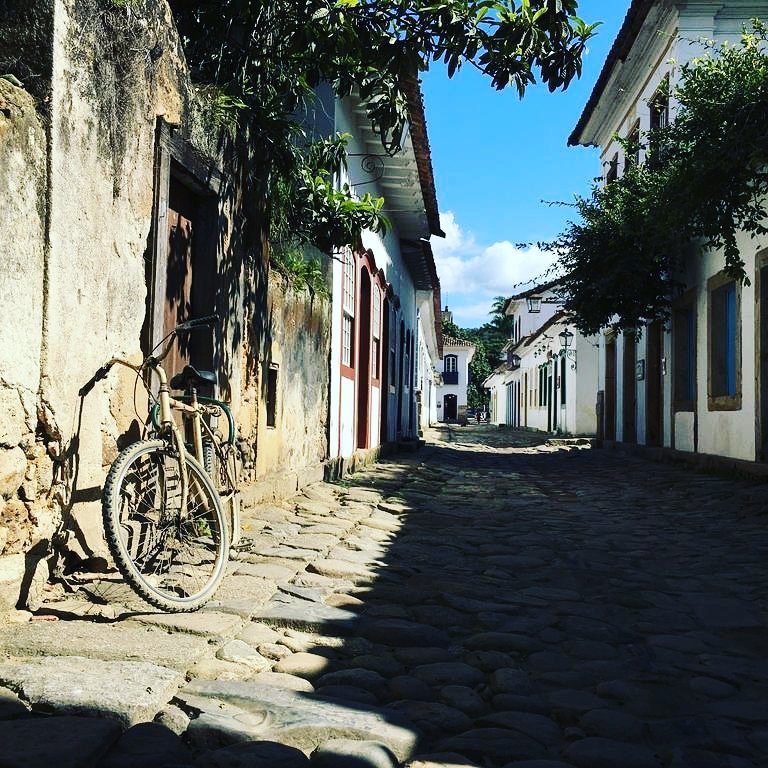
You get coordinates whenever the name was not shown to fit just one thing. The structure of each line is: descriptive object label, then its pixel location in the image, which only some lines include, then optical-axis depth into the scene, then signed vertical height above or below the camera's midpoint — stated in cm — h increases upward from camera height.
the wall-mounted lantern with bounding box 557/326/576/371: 2561 +205
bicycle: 338 -45
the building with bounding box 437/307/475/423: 7038 +232
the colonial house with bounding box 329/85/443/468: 972 +169
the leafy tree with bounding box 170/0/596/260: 500 +224
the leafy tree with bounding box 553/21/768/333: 856 +260
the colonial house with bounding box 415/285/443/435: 2321 +262
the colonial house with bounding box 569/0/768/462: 1065 +124
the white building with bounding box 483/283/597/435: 2583 +122
